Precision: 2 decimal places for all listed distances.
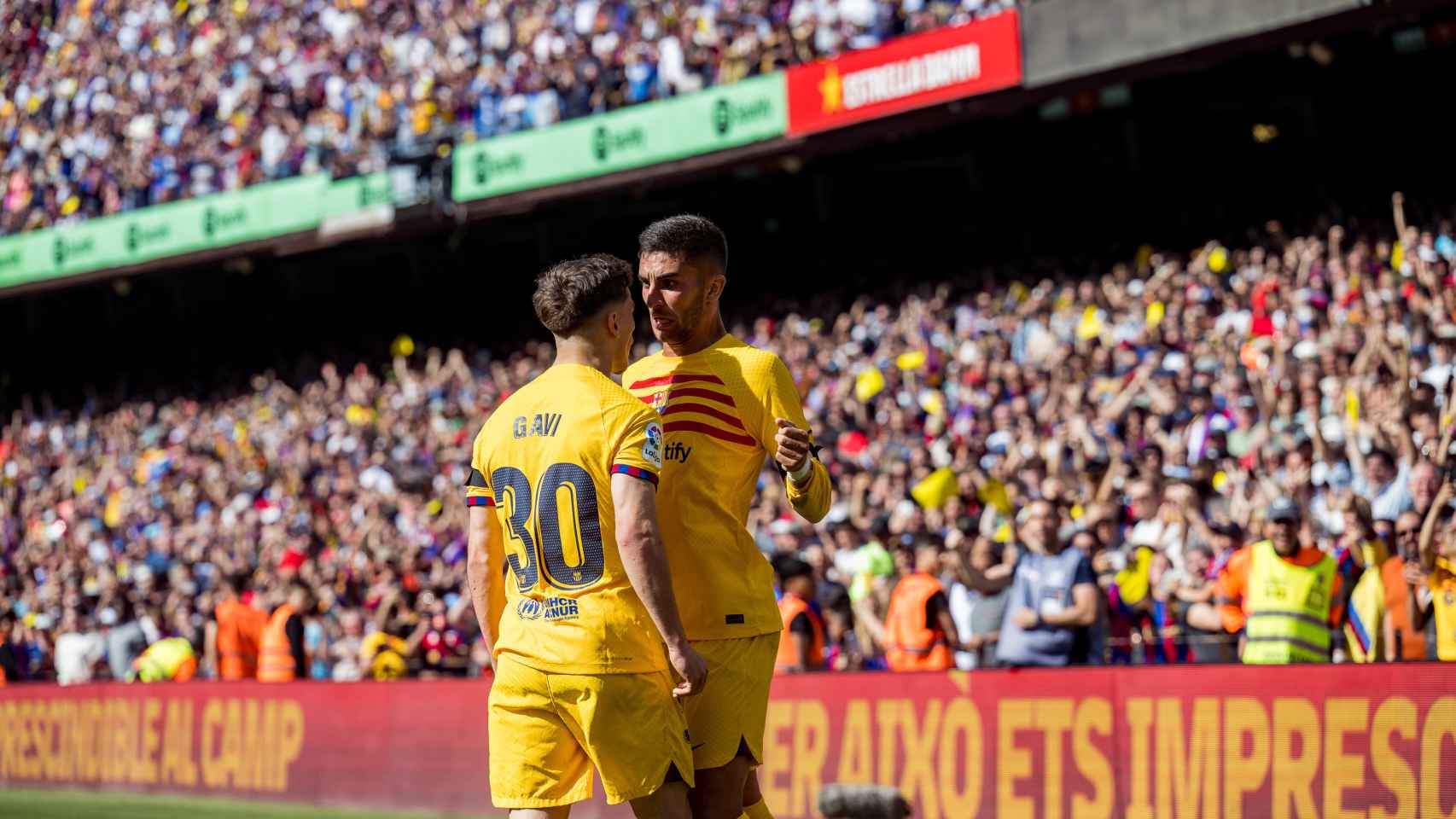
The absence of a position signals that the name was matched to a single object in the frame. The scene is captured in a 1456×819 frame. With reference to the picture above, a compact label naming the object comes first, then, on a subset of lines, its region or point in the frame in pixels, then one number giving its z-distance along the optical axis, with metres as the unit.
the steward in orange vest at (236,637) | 15.25
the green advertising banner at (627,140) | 22.73
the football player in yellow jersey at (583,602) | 5.11
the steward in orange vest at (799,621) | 11.25
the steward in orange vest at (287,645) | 14.70
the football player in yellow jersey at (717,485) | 5.48
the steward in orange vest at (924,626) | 10.91
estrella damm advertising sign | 20.39
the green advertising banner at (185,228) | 27.52
